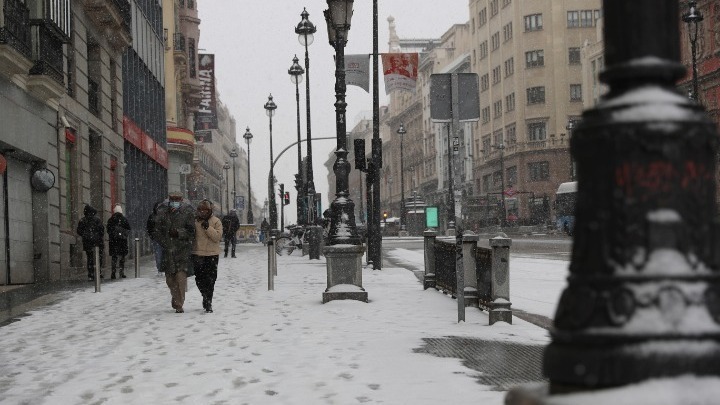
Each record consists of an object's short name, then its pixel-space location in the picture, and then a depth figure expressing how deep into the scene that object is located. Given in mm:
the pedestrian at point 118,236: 20984
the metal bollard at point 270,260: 15820
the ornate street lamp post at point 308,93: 31500
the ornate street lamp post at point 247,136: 60688
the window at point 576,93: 79312
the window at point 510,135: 81250
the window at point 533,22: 80625
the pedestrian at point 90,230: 20406
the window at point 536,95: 80000
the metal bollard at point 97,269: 16281
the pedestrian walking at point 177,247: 12586
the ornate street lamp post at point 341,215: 13516
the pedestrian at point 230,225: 30844
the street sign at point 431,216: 63531
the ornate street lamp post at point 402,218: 74975
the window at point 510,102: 82625
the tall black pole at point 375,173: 21442
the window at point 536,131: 79688
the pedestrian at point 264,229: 55638
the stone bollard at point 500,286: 10203
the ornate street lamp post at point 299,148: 39062
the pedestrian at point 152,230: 18847
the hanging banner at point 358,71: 21109
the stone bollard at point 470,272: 11786
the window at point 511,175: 80406
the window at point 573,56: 79962
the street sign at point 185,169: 45438
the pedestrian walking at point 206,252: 12641
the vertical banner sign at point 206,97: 63125
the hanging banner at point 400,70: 21016
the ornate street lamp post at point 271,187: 47519
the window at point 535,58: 80438
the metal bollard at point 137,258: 20797
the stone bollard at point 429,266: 15492
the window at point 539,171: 77688
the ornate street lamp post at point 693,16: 33319
